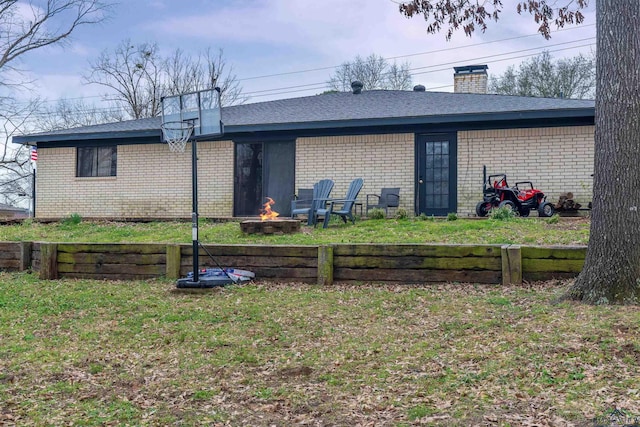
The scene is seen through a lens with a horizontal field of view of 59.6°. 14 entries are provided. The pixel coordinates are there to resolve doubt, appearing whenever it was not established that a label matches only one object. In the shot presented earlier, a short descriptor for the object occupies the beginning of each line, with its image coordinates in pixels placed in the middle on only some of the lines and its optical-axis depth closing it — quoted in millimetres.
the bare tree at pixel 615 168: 4543
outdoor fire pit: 8594
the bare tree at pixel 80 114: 32375
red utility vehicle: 10180
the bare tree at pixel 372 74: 29922
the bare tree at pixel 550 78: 24109
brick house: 11055
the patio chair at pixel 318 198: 9969
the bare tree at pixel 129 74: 32000
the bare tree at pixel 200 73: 32188
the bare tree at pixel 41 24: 22605
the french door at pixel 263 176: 12688
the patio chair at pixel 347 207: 9375
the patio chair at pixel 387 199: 11469
